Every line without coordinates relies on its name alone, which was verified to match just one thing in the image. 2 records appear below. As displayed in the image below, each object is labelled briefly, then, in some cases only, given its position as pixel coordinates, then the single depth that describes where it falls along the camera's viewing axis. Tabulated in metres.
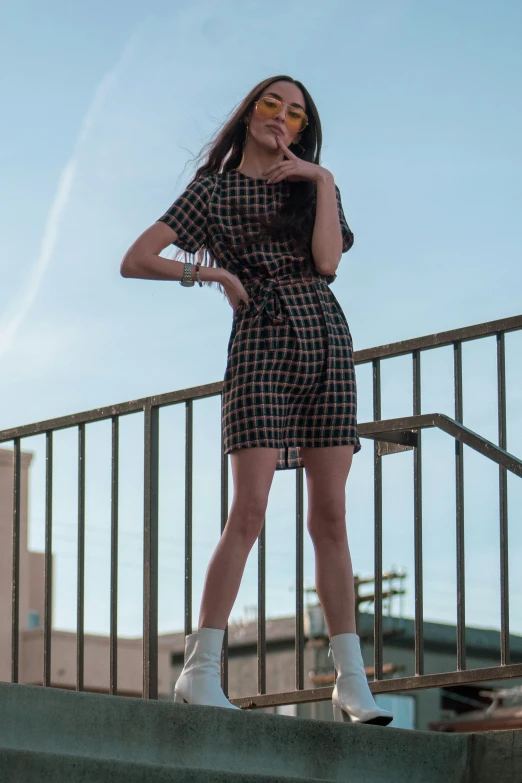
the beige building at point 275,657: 45.07
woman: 6.29
